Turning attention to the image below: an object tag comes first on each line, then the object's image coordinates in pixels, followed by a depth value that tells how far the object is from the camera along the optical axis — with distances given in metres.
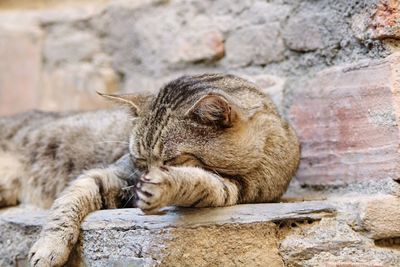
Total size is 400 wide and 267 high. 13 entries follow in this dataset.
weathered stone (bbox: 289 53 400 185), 1.72
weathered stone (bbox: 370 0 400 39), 1.72
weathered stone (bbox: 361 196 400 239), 1.68
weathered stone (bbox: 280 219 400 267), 1.66
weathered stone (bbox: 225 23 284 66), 1.89
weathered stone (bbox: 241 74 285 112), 1.87
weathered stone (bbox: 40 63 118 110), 2.09
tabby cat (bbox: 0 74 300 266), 1.66
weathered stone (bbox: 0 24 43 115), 2.14
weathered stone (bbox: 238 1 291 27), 1.88
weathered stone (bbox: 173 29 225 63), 1.95
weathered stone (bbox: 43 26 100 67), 2.11
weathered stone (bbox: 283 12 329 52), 1.82
